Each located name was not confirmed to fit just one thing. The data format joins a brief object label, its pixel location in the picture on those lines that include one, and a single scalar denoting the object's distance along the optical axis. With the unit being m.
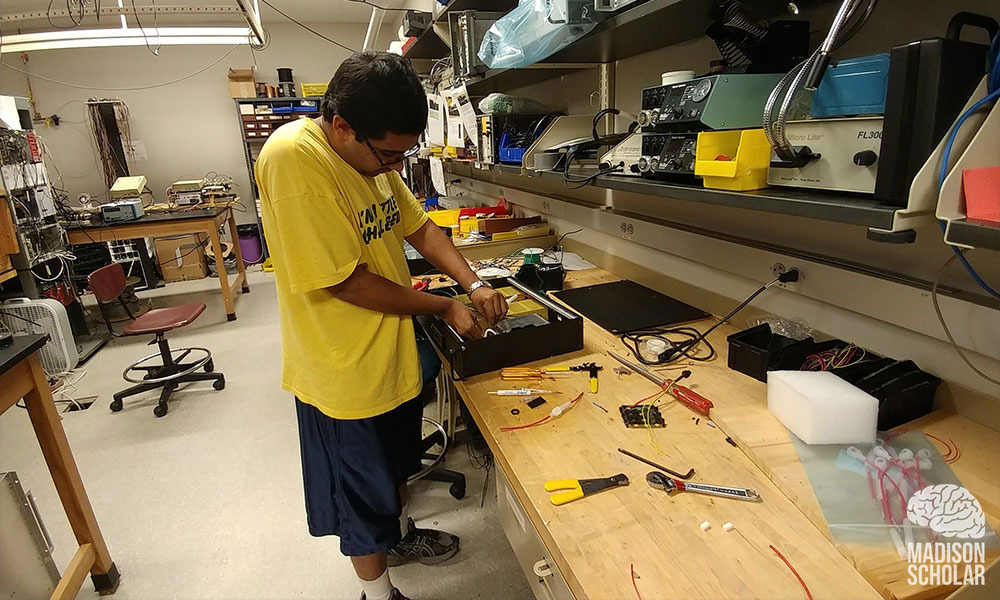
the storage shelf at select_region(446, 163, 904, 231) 0.71
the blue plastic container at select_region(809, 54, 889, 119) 0.73
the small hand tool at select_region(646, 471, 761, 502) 0.80
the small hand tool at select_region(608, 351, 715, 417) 1.04
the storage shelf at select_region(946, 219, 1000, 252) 0.58
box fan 2.94
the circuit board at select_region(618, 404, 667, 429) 1.02
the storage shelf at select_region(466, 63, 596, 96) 1.96
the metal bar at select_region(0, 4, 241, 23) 4.59
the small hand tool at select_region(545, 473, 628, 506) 0.82
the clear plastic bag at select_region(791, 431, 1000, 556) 0.69
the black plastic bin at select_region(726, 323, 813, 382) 1.11
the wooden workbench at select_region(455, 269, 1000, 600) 0.66
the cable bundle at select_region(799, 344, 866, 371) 1.05
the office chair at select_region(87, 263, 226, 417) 2.86
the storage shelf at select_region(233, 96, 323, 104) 5.56
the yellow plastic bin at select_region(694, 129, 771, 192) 0.94
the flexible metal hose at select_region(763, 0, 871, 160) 0.82
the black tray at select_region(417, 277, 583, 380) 1.24
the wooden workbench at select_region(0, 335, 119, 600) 1.44
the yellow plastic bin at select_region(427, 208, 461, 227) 2.87
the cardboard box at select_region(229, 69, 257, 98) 5.54
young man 1.02
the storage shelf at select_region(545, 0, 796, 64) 1.09
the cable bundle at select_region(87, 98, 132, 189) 5.40
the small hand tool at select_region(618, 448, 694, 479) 0.86
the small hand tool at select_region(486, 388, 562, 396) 1.15
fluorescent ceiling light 3.37
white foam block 0.86
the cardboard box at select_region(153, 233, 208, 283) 5.26
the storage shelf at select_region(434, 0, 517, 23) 2.23
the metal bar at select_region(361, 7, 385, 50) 4.29
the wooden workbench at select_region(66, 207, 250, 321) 3.77
